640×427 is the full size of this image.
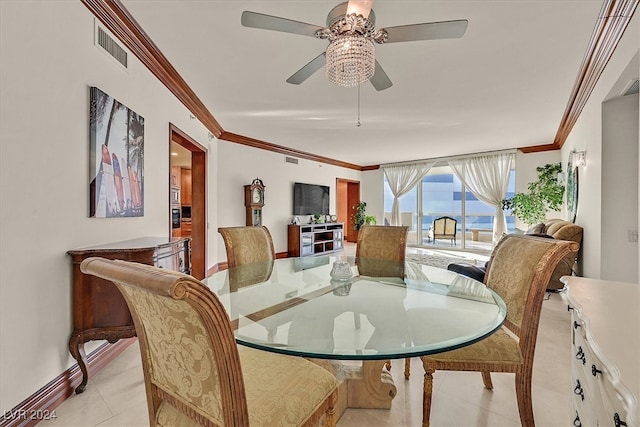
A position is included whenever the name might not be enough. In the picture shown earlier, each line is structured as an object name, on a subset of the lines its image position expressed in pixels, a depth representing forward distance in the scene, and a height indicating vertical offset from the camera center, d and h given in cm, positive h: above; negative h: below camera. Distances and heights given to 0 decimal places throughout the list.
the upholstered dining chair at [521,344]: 137 -65
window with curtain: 744 -5
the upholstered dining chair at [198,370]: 71 -48
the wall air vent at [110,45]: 205 +117
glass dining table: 112 -51
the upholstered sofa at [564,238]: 360 -38
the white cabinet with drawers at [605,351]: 57 -32
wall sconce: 362 +65
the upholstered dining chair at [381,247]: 271 -39
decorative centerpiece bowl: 207 -45
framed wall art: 199 +36
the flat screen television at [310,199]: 679 +21
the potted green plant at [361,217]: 847 -27
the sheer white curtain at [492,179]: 672 +69
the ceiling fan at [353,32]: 167 +105
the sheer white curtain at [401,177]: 800 +85
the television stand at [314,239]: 645 -73
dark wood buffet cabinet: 179 -62
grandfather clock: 544 +14
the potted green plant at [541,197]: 535 +22
